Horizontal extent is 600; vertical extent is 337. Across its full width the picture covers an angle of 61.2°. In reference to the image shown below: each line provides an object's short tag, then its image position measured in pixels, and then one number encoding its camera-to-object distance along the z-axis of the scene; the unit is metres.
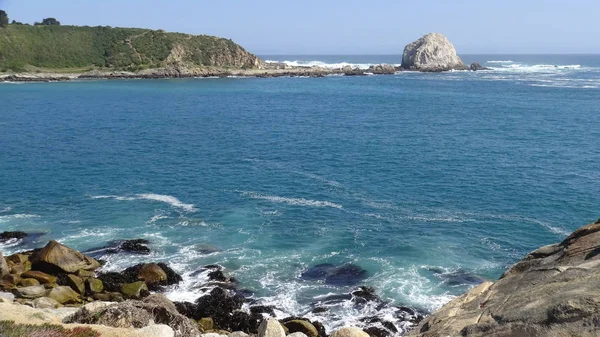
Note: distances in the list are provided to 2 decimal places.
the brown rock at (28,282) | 33.06
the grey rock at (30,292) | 31.15
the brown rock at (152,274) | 34.62
